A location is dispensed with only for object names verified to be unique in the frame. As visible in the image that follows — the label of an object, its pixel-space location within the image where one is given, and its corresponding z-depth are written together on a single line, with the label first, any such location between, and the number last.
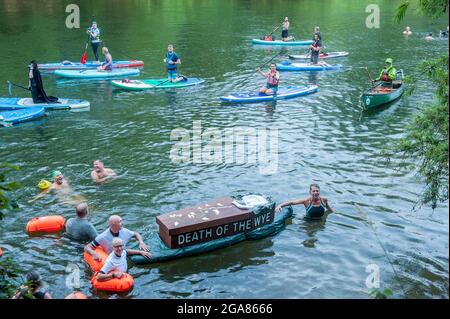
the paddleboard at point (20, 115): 20.73
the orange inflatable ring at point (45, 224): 13.16
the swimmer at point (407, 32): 41.88
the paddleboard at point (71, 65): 28.98
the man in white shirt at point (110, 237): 11.85
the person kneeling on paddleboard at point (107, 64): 28.09
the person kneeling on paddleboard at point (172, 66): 26.30
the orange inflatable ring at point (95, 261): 11.51
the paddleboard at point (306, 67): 30.86
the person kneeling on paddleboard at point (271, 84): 24.83
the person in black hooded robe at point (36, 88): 21.83
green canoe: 22.80
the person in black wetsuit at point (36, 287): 9.65
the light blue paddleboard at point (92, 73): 27.75
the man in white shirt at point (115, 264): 10.98
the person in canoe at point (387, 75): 24.17
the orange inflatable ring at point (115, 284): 10.90
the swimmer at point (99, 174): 16.09
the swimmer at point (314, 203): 14.07
